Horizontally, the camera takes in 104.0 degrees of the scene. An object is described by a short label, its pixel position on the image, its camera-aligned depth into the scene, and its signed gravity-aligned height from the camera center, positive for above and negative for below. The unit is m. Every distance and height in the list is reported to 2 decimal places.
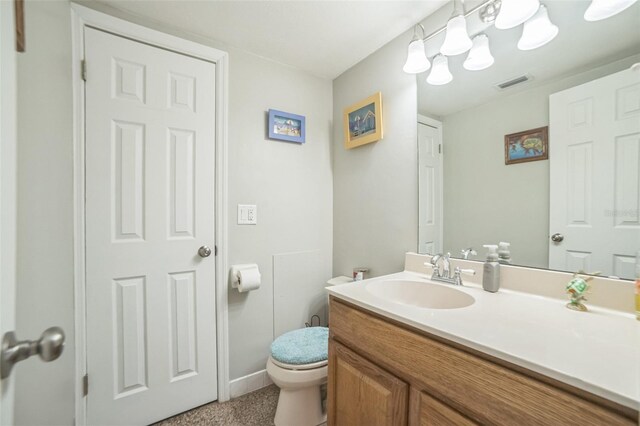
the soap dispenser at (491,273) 1.02 -0.26
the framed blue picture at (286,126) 1.73 +0.60
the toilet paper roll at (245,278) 1.53 -0.42
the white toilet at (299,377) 1.24 -0.83
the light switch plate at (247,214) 1.64 -0.03
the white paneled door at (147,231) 1.26 -0.12
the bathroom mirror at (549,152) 0.82 +0.23
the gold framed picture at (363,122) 1.60 +0.60
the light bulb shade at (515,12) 0.95 +0.77
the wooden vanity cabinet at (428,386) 0.51 -0.46
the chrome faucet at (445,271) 1.13 -0.29
